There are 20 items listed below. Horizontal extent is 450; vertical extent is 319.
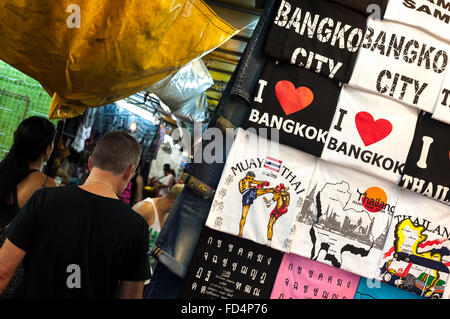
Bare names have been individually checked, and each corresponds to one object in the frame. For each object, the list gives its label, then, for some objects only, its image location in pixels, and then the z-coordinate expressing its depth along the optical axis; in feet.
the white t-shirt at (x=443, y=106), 7.10
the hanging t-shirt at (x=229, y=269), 6.75
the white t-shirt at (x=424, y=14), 7.02
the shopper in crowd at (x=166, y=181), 26.30
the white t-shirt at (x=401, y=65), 6.99
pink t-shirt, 7.02
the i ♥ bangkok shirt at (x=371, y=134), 6.93
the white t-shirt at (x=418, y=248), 7.10
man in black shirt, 4.87
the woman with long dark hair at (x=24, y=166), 6.92
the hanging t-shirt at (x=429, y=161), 7.06
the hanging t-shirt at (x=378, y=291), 7.21
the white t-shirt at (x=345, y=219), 6.96
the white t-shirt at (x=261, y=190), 6.73
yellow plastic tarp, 4.65
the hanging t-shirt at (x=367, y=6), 7.02
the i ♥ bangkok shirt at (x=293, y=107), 6.79
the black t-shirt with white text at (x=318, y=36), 6.77
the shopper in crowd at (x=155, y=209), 10.00
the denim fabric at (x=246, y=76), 6.84
